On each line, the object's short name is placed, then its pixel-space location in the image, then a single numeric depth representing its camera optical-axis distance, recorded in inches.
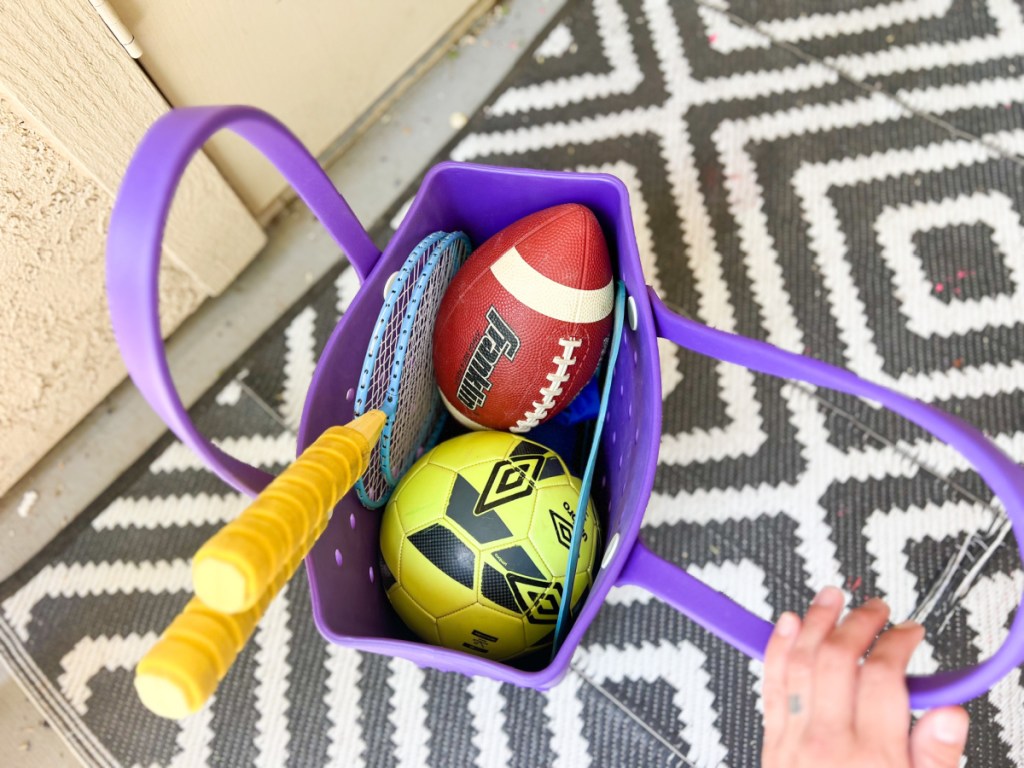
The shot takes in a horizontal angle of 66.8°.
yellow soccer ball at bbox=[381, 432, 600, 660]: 28.5
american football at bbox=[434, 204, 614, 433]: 28.5
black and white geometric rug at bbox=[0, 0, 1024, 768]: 36.8
